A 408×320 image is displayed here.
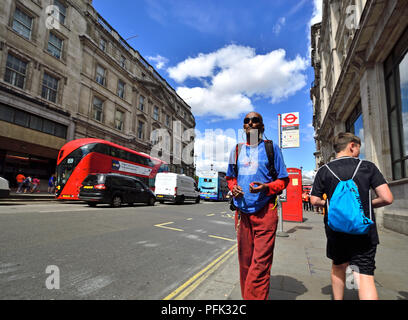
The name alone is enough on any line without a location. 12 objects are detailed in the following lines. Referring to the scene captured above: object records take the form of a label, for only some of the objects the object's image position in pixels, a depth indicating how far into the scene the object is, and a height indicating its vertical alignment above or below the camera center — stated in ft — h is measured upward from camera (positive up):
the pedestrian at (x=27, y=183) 55.89 +1.05
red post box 35.12 -0.99
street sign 25.30 +6.41
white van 59.82 +0.76
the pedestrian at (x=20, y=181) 54.45 +1.48
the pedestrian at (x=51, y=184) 61.67 +1.03
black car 38.55 -0.07
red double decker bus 44.57 +5.31
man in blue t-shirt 6.57 -0.27
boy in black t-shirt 6.32 -0.30
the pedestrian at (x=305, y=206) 71.28 -4.23
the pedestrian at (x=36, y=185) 58.54 +0.69
